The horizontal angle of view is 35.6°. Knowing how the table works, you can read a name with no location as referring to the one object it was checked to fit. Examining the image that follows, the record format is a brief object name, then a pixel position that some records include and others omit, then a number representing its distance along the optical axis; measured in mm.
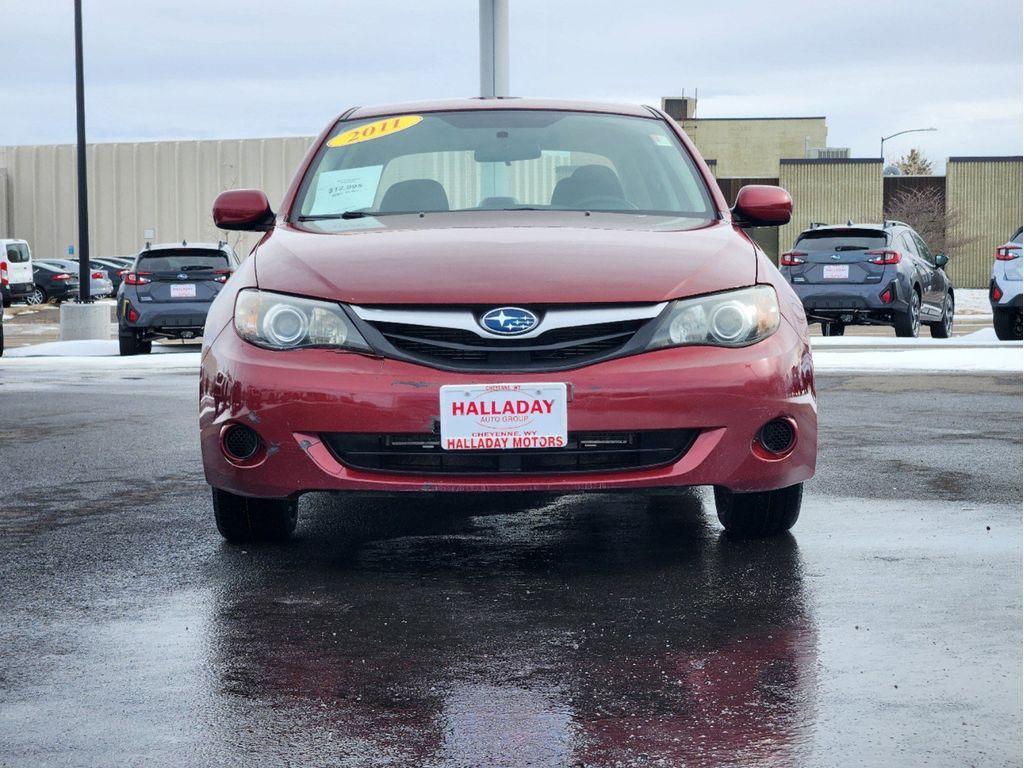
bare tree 60500
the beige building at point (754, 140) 90000
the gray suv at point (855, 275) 18609
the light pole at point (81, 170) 24100
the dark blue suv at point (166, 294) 19453
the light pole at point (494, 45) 18094
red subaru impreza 4832
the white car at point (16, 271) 42034
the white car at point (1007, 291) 17141
